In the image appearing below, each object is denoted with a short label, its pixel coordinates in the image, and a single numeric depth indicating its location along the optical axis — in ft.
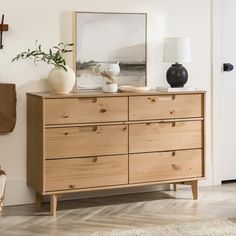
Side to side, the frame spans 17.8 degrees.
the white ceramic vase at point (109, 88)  20.02
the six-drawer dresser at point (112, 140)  18.76
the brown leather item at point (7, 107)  19.28
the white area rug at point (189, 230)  16.96
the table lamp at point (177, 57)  20.63
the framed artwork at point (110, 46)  20.59
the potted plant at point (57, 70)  19.13
